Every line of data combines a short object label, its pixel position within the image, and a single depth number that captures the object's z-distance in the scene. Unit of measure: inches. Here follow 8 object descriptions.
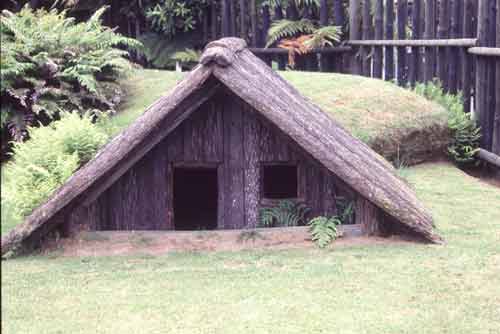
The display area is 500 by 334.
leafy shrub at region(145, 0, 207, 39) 574.6
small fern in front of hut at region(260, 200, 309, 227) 237.8
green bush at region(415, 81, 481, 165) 394.6
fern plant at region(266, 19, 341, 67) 530.9
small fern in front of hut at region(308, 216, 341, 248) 222.5
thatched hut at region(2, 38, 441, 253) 209.5
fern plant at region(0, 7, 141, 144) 323.3
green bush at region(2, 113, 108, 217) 227.8
